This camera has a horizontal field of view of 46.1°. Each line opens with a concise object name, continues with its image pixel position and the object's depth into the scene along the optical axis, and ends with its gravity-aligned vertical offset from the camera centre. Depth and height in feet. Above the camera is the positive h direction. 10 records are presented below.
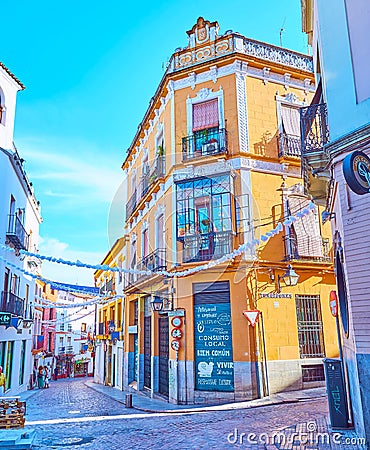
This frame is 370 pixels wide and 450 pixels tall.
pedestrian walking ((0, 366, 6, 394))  43.57 -3.94
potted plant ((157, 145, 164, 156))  57.68 +24.10
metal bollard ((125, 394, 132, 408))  47.75 -6.92
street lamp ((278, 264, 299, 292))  44.16 +5.37
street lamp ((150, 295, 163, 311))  49.67 +3.50
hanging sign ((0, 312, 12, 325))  47.32 +2.29
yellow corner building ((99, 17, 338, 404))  44.70 +10.86
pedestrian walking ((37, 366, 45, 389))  88.11 -8.10
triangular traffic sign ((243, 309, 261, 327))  42.93 +1.65
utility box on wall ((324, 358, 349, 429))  25.64 -3.64
